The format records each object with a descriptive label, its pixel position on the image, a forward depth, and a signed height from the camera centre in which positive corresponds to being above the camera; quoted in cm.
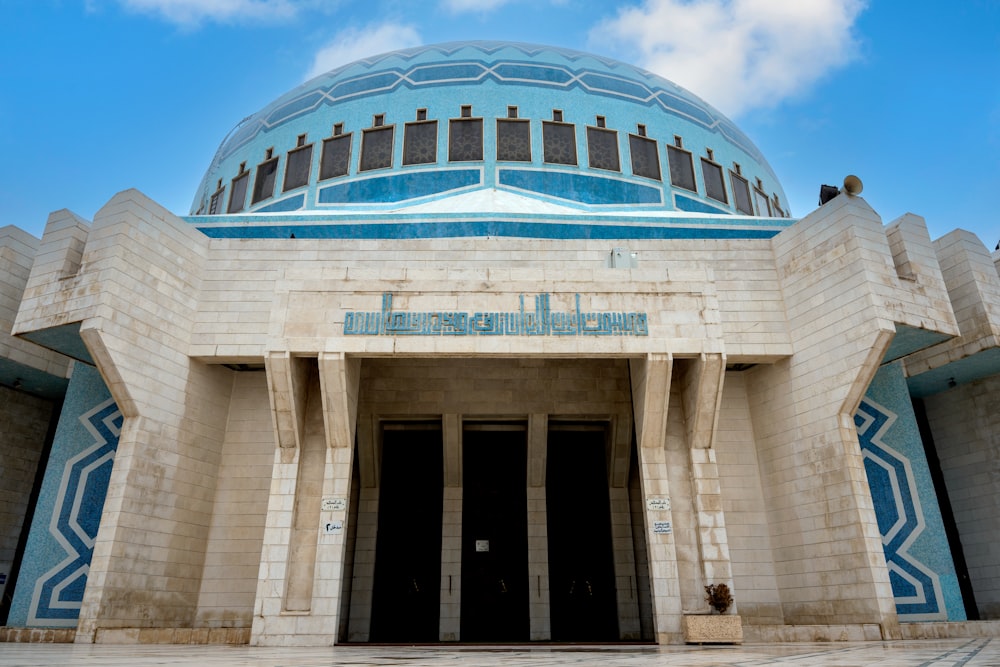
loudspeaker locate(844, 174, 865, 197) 1285 +754
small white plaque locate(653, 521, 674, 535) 1132 +159
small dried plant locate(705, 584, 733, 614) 1055 +51
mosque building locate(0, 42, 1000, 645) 1152 +386
